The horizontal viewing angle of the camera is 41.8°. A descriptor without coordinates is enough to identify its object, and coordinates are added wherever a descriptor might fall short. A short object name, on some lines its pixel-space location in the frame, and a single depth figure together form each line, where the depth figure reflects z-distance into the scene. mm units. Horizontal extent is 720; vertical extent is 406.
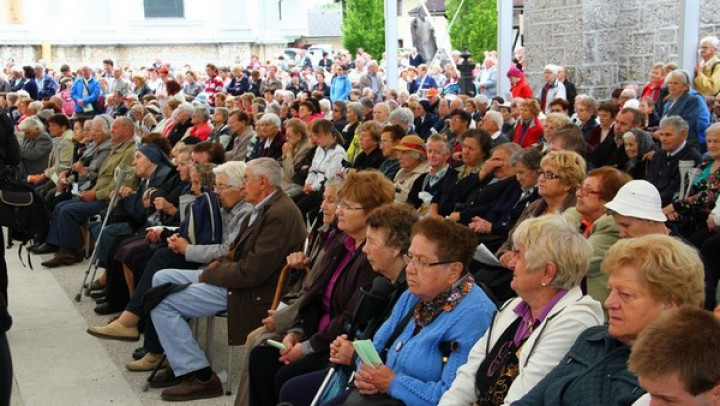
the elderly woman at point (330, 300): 4637
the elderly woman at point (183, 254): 6133
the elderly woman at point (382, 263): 4289
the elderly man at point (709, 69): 9898
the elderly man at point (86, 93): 20766
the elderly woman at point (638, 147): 7648
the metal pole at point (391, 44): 13227
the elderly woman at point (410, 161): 7816
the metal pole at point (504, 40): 12250
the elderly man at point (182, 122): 12133
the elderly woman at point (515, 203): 6105
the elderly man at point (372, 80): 18797
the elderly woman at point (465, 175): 6930
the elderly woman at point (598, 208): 4641
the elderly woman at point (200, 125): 11742
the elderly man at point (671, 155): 6965
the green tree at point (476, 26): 41156
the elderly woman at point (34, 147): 11250
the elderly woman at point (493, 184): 6453
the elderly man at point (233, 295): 5594
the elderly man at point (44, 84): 22438
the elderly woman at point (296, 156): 9789
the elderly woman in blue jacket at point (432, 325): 3689
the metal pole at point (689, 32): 9398
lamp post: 18297
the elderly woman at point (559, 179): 5379
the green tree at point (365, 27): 45906
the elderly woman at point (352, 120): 11758
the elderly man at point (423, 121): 12852
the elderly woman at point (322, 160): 9305
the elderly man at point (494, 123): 9328
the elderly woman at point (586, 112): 9328
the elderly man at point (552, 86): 12266
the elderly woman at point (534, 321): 3271
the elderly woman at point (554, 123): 8076
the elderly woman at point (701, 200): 6167
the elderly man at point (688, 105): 8625
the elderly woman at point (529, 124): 9711
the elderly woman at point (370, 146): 9047
